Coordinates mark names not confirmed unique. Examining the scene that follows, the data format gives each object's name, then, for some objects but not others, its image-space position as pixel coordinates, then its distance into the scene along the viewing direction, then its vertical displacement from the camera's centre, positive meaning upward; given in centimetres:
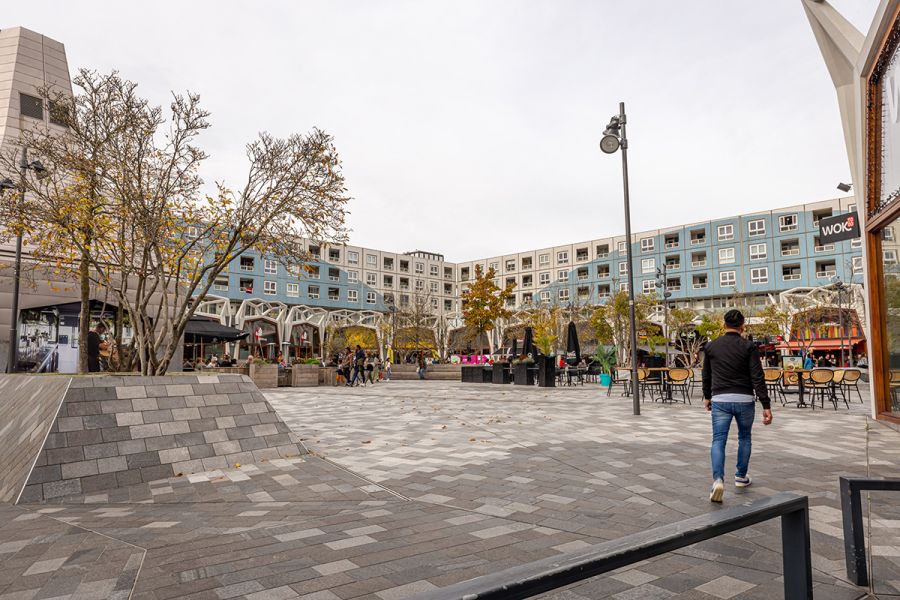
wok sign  1149 +249
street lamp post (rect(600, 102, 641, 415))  1188 +448
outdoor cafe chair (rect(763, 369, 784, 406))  1399 -92
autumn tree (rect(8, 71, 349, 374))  850 +256
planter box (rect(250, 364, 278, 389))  2259 -116
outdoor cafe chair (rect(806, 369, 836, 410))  1301 -92
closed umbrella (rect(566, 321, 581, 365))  2385 +9
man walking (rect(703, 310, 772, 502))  526 -47
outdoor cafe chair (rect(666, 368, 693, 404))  1434 -91
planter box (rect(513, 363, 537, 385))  2520 -139
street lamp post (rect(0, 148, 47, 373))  1344 +115
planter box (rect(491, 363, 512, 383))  2711 -144
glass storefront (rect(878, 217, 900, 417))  988 +78
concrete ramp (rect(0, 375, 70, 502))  576 -92
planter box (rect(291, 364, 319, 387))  2441 -131
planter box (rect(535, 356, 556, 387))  2359 -118
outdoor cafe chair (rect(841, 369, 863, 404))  1411 -93
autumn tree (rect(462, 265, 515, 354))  3538 +272
